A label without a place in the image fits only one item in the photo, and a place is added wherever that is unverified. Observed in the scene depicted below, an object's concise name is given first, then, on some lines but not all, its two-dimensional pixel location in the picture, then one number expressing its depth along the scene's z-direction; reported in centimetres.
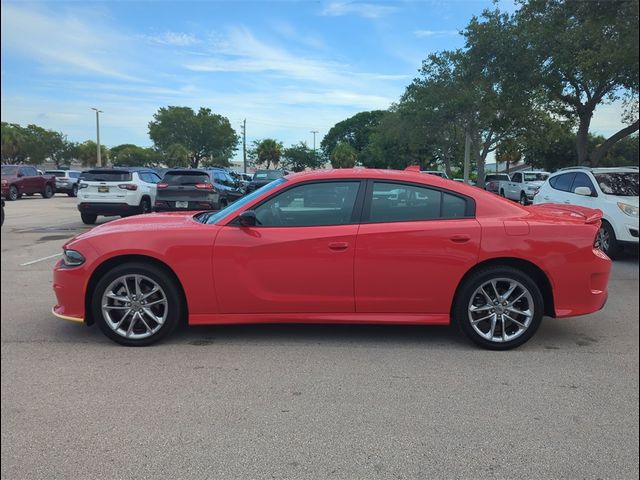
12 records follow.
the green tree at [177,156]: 5631
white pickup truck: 2441
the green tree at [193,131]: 6041
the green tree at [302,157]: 4541
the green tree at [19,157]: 3611
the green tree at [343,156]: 4466
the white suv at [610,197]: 744
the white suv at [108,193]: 1284
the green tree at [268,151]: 6462
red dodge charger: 407
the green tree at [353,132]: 6353
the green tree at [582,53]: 869
